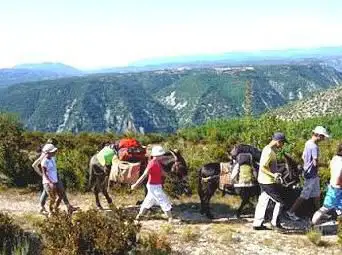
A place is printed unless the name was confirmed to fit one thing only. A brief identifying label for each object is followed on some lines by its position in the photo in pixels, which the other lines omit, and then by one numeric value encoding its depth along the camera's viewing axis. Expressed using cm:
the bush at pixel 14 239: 871
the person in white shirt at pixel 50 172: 1080
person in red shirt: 1059
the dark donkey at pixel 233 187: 1075
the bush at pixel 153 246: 855
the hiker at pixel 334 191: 970
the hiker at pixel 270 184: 984
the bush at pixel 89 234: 800
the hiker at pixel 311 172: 1000
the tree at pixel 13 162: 1488
